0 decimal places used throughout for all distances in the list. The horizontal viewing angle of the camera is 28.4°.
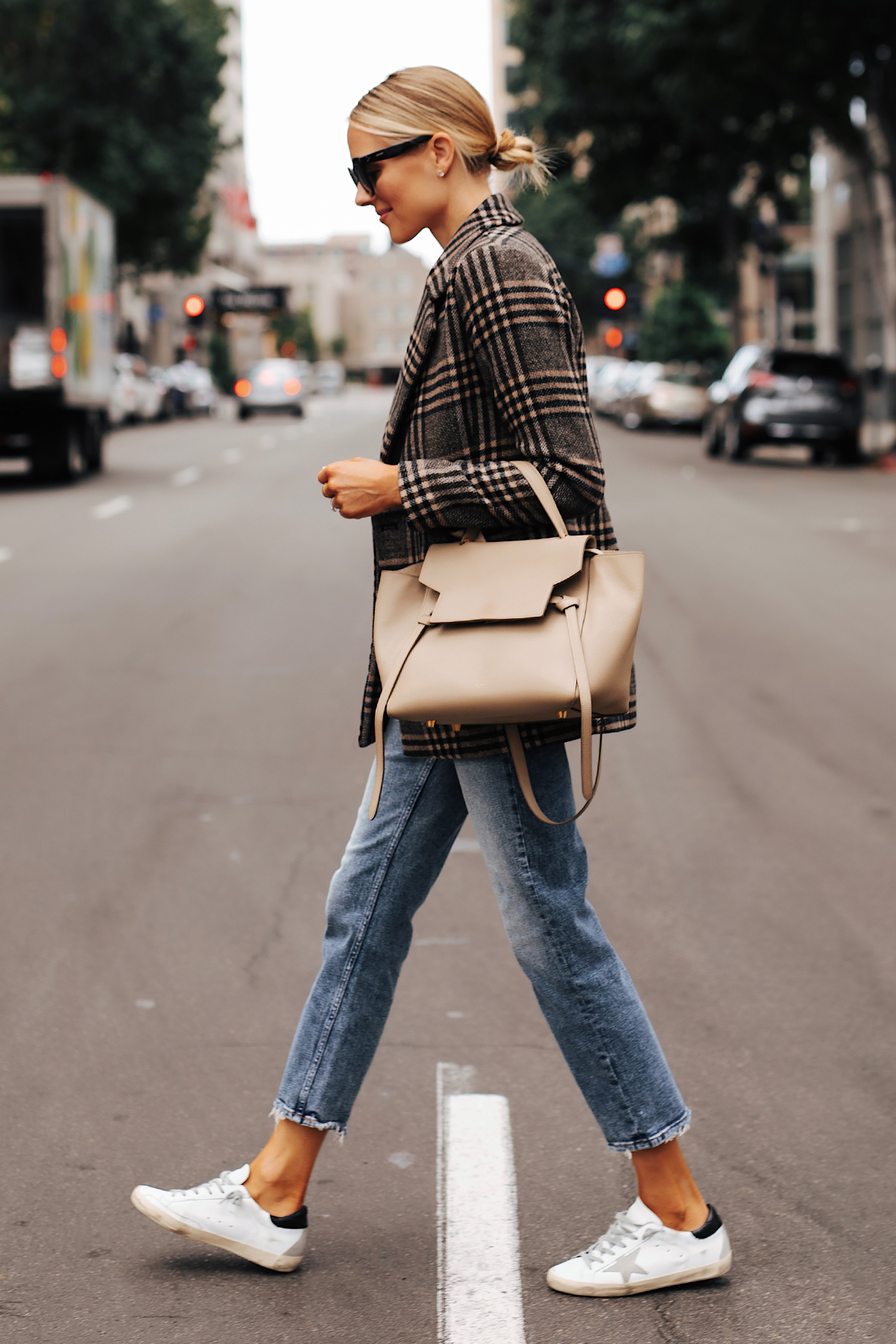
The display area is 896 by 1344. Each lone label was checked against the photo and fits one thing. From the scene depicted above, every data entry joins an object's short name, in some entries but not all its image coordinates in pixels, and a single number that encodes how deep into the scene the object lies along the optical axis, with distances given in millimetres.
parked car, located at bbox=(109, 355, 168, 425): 42188
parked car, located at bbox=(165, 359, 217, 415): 52469
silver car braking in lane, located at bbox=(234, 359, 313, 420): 50906
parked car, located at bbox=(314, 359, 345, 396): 103812
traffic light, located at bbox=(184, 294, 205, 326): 49656
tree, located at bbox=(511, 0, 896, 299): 24750
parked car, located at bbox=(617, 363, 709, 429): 36594
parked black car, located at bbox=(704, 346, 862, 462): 24609
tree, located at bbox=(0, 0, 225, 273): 41156
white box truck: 20344
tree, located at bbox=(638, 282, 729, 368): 59125
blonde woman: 2617
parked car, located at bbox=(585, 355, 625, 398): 49969
